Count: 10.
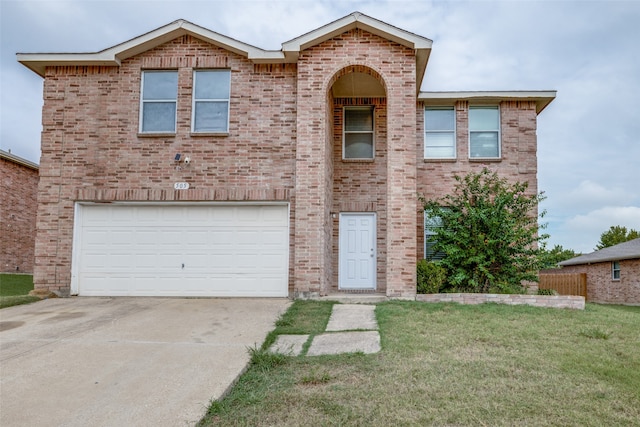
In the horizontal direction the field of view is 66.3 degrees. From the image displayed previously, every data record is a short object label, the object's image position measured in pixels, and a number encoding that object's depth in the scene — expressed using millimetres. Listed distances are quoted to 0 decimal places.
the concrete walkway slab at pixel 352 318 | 7934
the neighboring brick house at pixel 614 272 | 20594
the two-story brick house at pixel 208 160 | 11367
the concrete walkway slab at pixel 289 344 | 6457
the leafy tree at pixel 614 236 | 35312
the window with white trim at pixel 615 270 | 21902
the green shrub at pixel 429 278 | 11383
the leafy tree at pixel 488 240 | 11922
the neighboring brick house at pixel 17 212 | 18422
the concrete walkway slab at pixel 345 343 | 6395
